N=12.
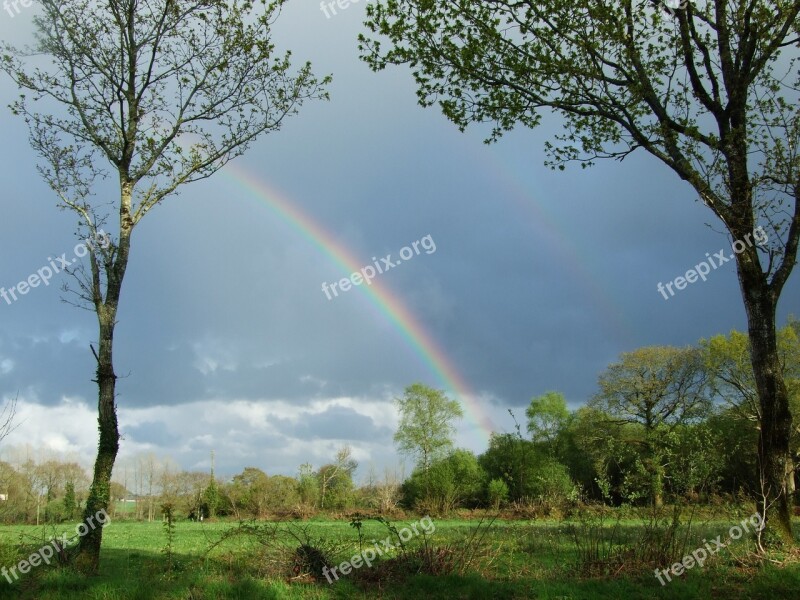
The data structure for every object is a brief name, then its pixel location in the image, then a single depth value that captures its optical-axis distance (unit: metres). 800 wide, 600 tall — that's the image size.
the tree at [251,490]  42.62
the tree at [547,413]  65.94
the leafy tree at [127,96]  12.99
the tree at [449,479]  48.69
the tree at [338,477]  52.72
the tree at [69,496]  38.04
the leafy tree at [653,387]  45.31
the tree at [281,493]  45.00
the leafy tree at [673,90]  10.72
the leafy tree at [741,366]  38.41
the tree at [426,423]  60.11
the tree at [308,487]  50.72
